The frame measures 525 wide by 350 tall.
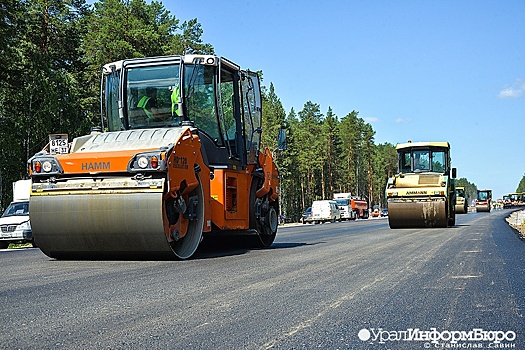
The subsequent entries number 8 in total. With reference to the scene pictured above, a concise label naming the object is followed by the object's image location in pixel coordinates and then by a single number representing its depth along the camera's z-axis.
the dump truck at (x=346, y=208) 58.51
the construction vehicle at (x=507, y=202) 117.51
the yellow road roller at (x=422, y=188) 23.84
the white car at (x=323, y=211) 51.69
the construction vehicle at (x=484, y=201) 86.01
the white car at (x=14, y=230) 18.58
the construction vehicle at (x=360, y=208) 67.88
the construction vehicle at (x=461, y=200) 62.92
